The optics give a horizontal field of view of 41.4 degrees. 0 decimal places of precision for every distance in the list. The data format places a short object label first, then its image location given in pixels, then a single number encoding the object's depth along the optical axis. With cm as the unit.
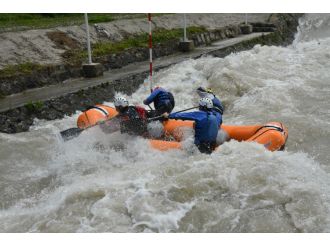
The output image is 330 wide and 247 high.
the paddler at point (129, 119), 688
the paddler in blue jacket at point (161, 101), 734
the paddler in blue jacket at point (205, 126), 638
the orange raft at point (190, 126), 643
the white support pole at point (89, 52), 1066
